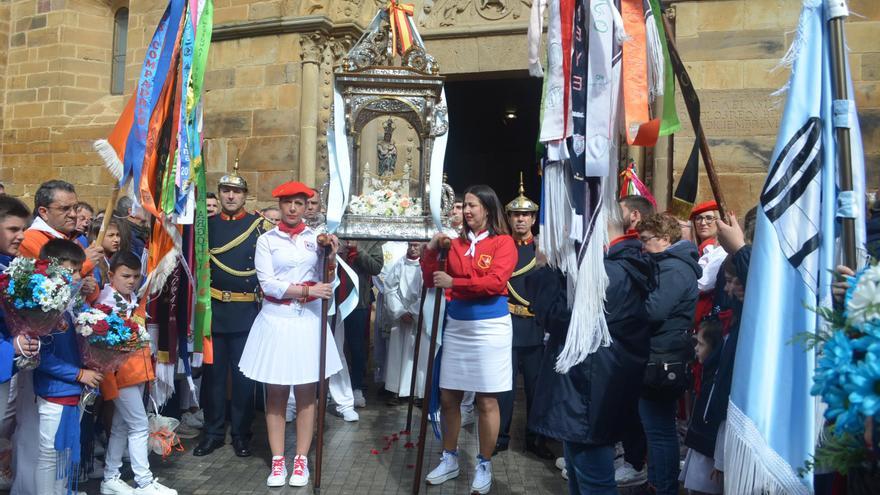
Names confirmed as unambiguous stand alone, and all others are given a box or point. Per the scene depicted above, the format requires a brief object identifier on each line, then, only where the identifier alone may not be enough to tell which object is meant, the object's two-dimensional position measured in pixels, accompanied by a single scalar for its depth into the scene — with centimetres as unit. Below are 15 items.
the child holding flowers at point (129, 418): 450
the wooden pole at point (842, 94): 252
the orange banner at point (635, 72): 330
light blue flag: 257
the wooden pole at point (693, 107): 307
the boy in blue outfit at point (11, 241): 365
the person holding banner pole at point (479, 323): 470
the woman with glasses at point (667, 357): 415
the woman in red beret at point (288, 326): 479
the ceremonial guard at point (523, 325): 571
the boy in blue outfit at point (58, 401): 394
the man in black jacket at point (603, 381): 333
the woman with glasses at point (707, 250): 508
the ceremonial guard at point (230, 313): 557
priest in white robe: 701
